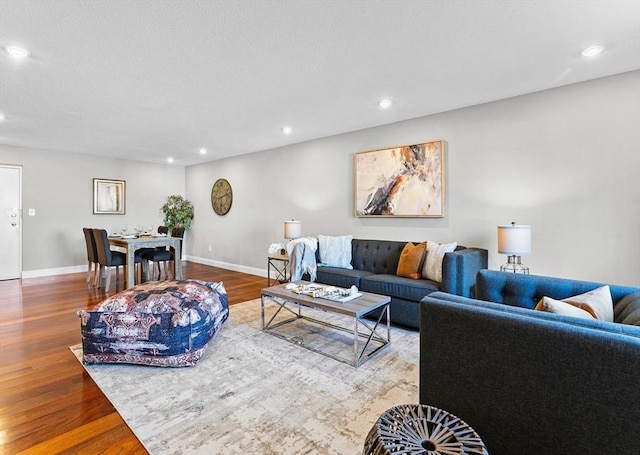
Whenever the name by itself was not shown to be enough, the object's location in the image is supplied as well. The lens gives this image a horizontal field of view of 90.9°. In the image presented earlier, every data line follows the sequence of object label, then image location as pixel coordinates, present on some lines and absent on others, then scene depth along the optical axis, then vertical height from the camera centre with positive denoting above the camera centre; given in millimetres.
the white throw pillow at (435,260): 3355 -379
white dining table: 4762 -288
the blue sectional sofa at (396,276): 3029 -581
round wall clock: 6837 +663
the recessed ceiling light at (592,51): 2416 +1366
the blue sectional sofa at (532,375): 1025 -559
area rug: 1655 -1110
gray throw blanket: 4090 -443
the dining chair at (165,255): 5316 -485
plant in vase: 7508 +348
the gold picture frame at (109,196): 6641 +652
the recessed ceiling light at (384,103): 3469 +1384
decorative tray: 2787 -618
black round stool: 1013 -716
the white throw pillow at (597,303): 1464 -377
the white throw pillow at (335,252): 4273 -358
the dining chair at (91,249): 5109 -380
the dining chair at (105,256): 4766 -456
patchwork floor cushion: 2393 -816
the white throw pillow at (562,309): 1378 -373
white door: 5598 +87
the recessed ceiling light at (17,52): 2381 +1354
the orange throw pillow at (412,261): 3547 -412
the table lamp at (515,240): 2947 -139
